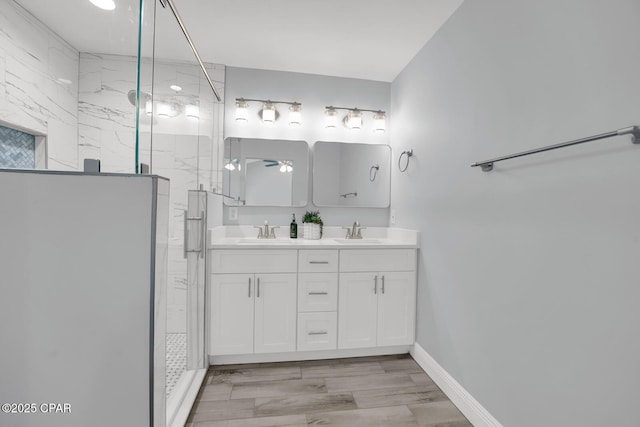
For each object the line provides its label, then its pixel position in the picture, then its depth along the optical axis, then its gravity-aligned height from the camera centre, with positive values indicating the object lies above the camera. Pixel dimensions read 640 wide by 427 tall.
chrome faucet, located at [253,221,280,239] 2.54 -0.21
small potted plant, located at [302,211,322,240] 2.50 -0.15
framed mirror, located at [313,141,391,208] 2.68 +0.34
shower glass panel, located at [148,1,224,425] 1.25 +0.21
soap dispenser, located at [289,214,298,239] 2.54 -0.19
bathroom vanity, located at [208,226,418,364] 2.01 -0.65
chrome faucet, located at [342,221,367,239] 2.66 -0.20
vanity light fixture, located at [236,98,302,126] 2.52 +0.86
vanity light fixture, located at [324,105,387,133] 2.66 +0.86
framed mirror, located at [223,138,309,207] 2.55 +0.32
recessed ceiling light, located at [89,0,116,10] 0.88 +0.62
